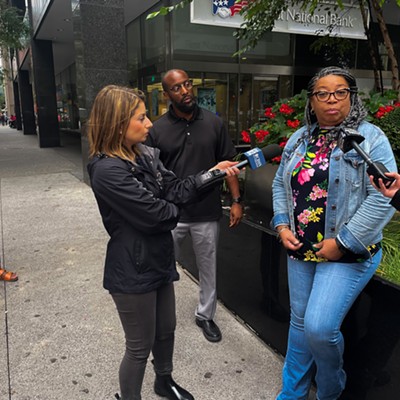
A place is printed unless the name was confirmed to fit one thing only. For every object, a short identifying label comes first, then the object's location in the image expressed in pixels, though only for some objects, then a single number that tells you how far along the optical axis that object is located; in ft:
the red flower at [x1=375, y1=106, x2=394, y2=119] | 11.46
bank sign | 26.91
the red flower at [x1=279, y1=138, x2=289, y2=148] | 12.26
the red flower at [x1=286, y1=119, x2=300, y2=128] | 12.10
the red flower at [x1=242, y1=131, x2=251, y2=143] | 13.38
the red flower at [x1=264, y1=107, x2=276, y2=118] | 13.27
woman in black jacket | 6.23
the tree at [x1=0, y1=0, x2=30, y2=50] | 39.27
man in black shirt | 9.55
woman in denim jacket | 6.03
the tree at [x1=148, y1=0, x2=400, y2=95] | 12.76
